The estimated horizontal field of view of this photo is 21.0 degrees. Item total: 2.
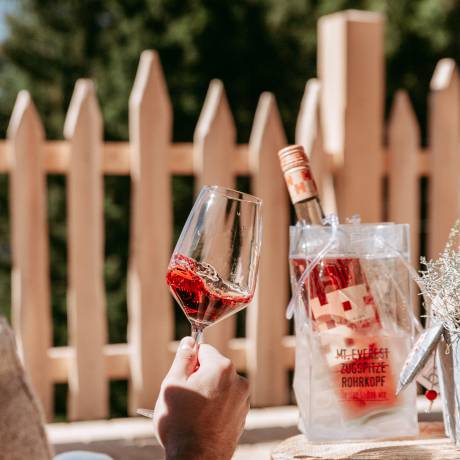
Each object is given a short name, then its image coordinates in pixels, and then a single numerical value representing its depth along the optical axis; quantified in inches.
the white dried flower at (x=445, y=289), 47.4
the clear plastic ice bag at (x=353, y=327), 49.2
